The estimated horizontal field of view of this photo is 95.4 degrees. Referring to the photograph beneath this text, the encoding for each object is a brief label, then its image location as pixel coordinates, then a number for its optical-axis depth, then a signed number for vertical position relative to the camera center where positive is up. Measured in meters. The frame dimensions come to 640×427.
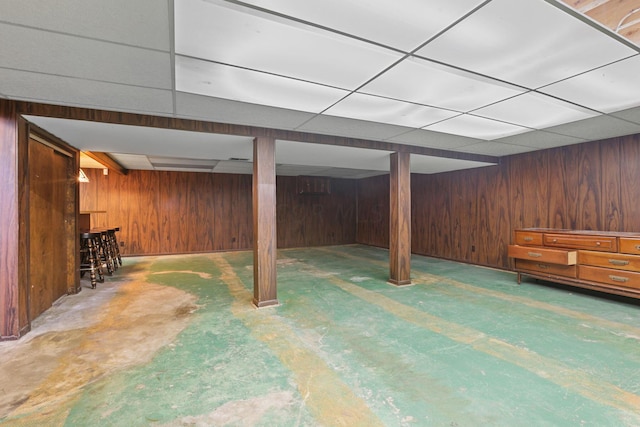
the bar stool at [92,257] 4.32 -0.64
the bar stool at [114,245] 5.60 -0.58
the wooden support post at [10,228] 2.54 -0.10
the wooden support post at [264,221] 3.38 -0.08
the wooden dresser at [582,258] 3.27 -0.58
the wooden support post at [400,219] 4.32 -0.09
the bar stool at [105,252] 4.94 -0.63
